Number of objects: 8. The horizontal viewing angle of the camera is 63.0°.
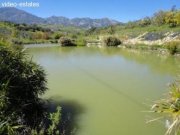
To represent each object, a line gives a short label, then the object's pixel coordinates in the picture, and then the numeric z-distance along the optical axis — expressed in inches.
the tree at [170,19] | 937.8
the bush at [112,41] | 801.9
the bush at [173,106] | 81.5
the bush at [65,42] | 809.6
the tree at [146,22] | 1266.2
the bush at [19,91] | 113.2
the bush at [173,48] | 524.5
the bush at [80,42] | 828.1
